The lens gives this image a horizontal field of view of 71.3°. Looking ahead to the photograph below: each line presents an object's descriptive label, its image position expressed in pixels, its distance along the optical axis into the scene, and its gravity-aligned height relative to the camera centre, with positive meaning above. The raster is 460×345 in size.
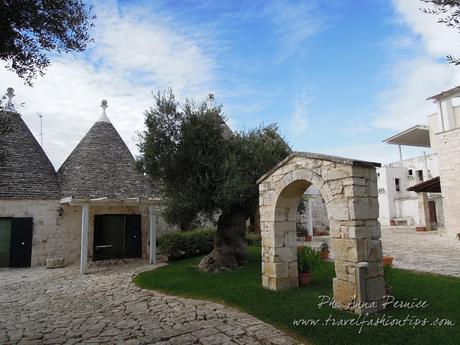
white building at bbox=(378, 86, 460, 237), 16.30 +2.44
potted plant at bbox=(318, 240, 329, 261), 11.70 -1.49
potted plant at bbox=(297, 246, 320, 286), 7.88 -1.32
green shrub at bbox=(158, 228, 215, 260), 13.70 -1.27
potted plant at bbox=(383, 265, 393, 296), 6.57 -1.32
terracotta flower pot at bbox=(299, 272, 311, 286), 7.86 -1.64
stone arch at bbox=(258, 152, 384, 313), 5.63 -0.21
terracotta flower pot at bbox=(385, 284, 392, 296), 6.15 -1.54
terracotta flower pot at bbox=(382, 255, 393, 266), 7.88 -1.25
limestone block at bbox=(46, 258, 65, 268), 13.11 -1.84
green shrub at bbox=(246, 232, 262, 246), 17.20 -1.43
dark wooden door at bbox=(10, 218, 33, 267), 13.23 -0.98
